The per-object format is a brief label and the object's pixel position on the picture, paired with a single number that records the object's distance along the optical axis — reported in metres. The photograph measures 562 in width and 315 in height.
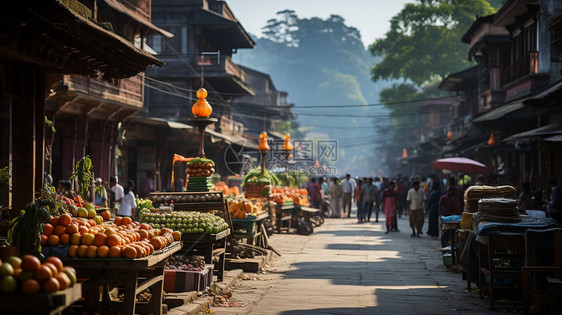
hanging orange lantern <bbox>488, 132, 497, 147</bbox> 25.55
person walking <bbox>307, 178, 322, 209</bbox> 31.09
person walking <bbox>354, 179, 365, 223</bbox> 29.00
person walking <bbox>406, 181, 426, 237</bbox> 21.12
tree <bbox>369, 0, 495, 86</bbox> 55.38
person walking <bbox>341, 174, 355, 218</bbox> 31.17
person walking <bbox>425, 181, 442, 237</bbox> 20.62
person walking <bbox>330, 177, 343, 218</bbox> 32.66
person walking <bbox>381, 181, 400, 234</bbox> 22.66
